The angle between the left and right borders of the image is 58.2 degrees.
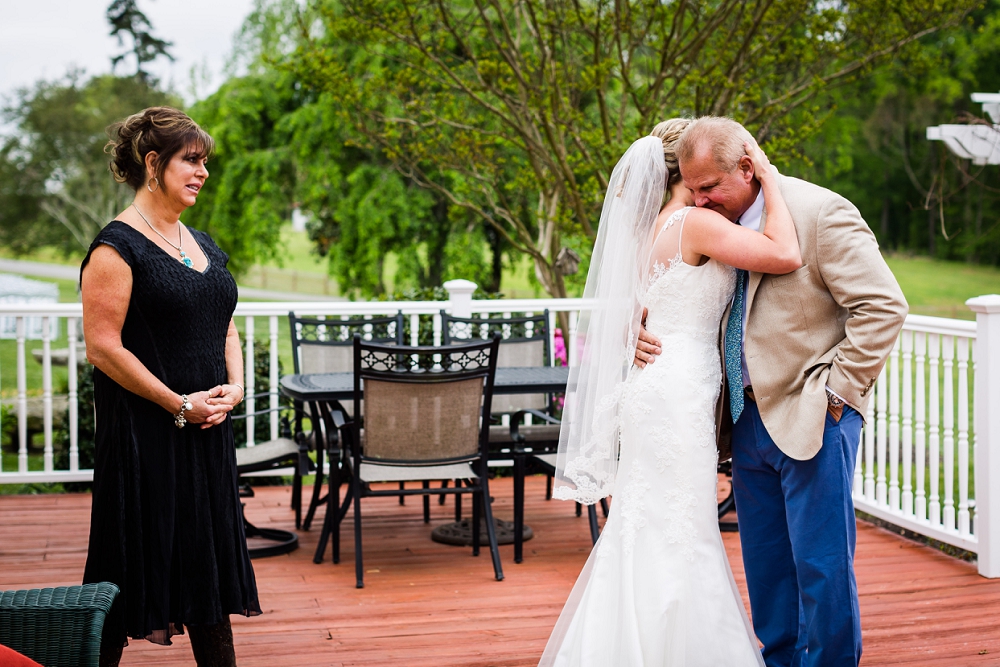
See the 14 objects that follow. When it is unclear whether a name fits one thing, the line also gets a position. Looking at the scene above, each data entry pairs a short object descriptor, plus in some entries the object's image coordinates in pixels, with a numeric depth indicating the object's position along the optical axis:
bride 2.55
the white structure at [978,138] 5.04
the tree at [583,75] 6.61
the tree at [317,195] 13.08
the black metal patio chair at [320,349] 4.65
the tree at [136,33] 19.75
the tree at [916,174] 24.27
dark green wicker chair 1.89
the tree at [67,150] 20.69
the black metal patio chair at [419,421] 3.90
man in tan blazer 2.33
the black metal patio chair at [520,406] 4.25
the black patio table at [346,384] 4.08
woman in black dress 2.38
